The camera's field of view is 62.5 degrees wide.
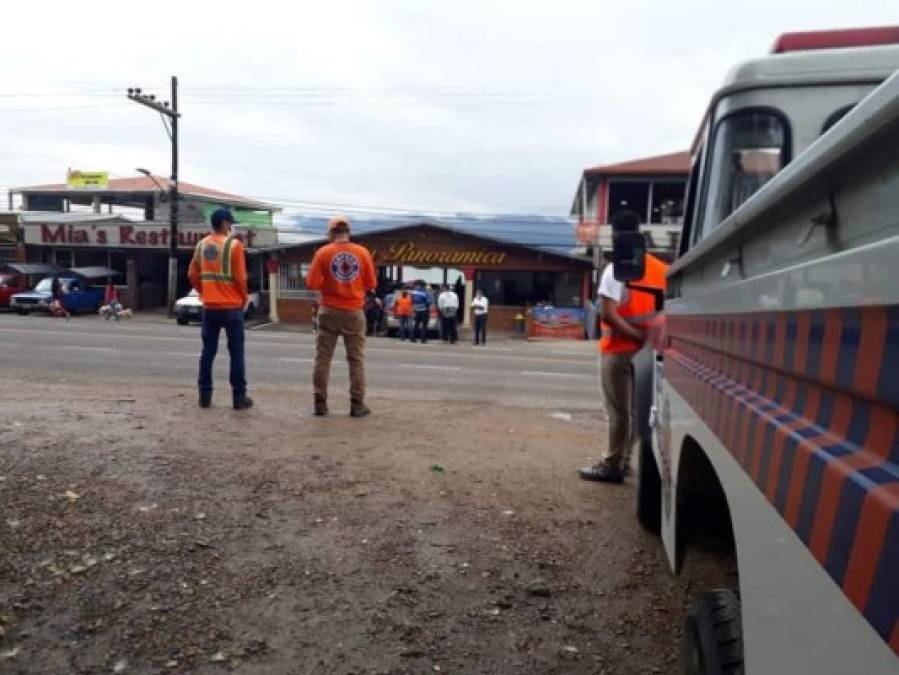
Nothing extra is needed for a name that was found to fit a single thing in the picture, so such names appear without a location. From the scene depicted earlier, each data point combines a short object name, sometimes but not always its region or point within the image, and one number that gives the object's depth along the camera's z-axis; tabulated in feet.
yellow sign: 169.48
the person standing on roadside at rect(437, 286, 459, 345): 75.25
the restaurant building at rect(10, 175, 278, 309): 119.85
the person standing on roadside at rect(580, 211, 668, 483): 15.76
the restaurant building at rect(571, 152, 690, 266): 111.55
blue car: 100.68
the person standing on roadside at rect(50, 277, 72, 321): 100.63
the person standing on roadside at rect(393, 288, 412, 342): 76.89
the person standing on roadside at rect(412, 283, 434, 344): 75.41
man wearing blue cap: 21.26
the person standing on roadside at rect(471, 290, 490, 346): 76.64
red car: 106.73
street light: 101.91
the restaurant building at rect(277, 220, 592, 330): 104.73
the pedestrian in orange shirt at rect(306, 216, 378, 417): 21.08
